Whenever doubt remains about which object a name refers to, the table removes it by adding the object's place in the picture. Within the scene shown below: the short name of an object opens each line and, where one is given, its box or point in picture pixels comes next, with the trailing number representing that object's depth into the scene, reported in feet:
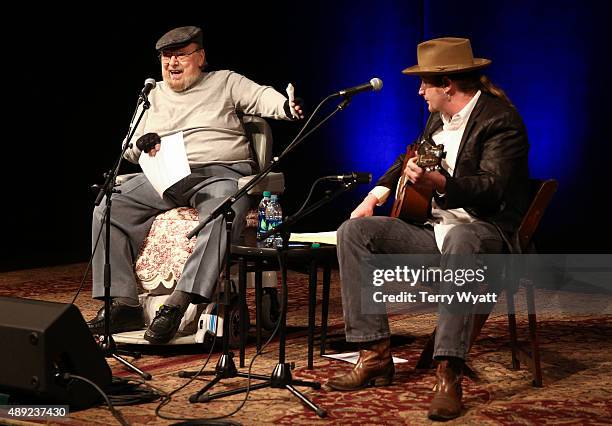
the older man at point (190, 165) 13.91
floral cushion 14.55
